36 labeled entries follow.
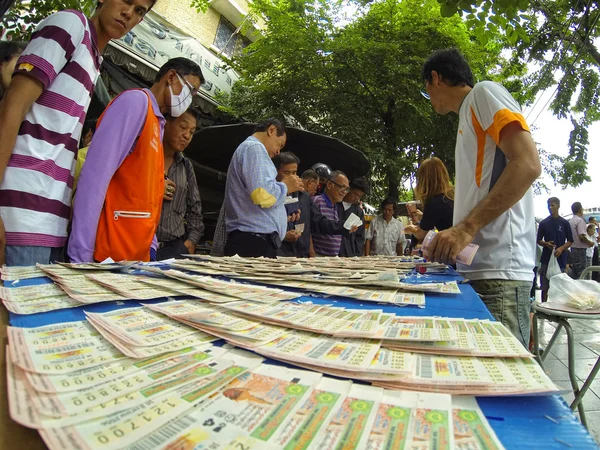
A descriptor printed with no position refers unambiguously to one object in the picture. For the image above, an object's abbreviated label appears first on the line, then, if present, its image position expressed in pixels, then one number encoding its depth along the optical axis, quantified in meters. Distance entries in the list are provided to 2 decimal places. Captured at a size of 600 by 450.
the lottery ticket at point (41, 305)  0.66
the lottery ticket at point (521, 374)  0.44
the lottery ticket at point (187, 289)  0.87
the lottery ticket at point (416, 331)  0.61
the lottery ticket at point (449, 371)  0.46
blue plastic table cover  0.36
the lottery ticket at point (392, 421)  0.35
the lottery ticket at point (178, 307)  0.72
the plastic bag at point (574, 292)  2.01
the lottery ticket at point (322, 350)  0.50
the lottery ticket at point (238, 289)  0.92
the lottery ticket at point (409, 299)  0.98
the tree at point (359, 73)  6.20
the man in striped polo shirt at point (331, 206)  4.11
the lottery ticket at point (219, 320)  0.62
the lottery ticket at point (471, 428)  0.35
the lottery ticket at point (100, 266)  1.18
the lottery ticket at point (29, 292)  0.74
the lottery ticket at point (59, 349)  0.44
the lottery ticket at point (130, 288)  0.84
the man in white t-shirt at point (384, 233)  5.45
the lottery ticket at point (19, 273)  0.95
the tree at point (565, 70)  4.68
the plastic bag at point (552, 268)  5.36
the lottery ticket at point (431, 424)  0.35
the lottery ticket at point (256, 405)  0.35
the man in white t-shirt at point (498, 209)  1.38
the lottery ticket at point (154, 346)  0.50
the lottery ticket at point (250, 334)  0.56
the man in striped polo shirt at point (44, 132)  1.20
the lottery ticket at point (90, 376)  0.39
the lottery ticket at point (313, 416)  0.34
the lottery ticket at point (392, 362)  0.48
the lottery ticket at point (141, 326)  0.55
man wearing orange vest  1.41
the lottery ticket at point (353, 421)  0.34
